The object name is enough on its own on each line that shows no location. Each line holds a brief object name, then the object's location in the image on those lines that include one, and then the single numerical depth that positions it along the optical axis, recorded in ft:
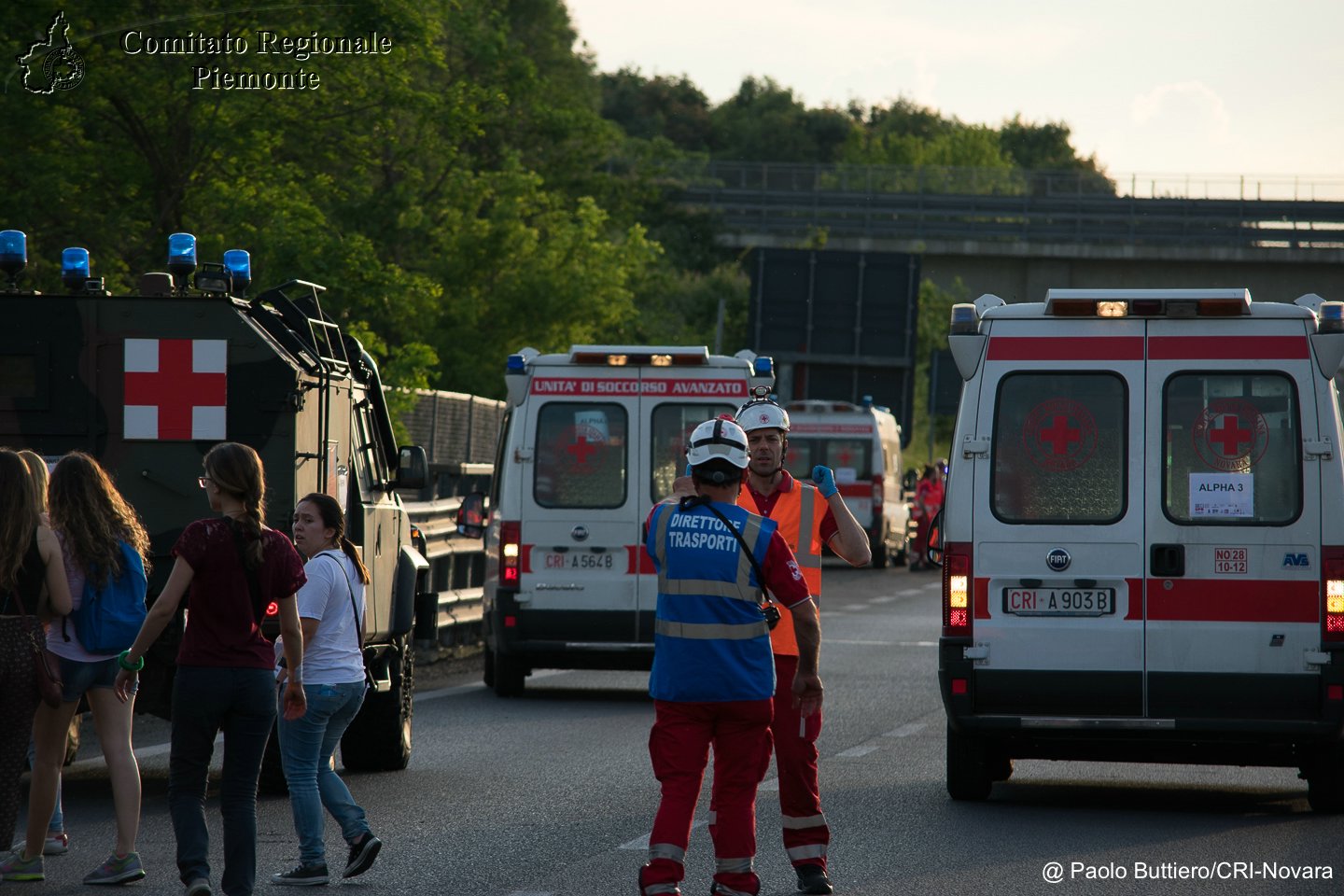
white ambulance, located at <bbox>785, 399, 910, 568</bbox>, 238.68
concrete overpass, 341.00
